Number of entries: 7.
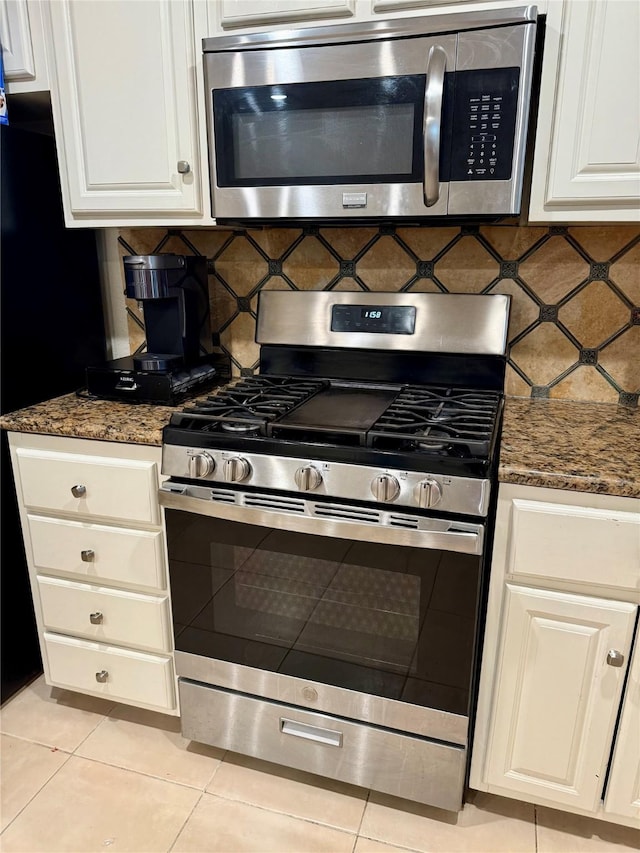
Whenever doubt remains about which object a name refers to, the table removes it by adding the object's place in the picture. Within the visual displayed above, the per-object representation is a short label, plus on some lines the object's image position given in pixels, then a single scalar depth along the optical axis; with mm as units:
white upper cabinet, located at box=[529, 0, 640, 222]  1227
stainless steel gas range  1219
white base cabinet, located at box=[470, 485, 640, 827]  1177
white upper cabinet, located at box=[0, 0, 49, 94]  1560
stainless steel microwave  1262
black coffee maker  1638
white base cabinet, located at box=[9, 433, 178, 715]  1504
